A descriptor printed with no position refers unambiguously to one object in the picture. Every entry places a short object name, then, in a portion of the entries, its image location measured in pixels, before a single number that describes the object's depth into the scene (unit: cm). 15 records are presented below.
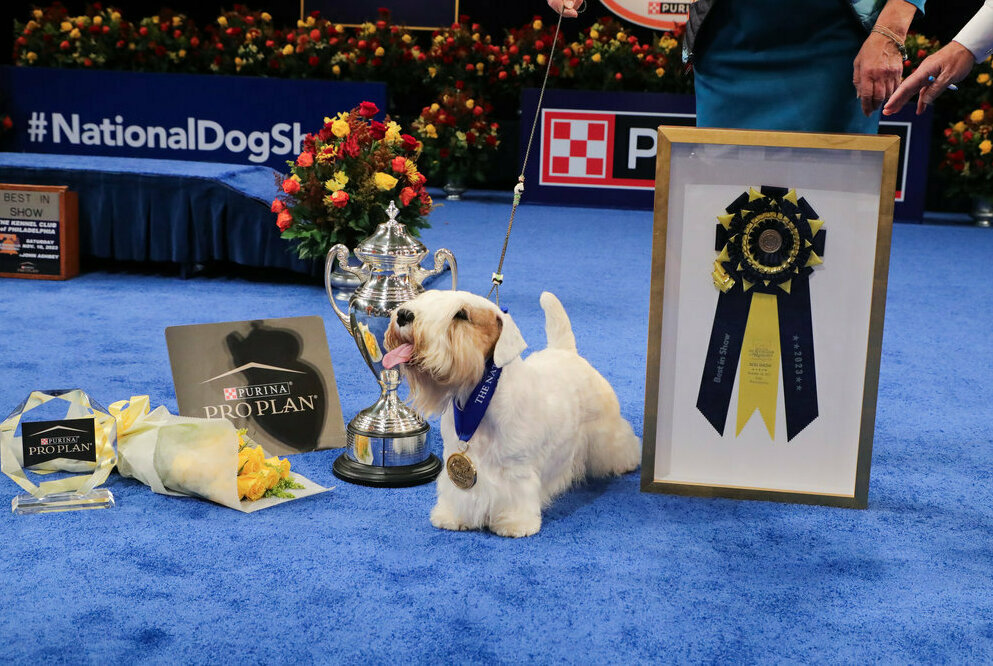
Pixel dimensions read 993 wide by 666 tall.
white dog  202
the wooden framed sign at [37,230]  476
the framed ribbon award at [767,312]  223
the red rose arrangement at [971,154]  722
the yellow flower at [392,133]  438
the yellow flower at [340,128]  434
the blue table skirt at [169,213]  480
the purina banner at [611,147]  738
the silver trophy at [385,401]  248
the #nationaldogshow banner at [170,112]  734
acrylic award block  223
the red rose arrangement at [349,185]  432
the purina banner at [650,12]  930
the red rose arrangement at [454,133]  789
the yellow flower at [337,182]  431
